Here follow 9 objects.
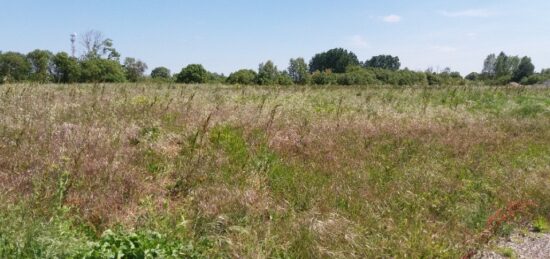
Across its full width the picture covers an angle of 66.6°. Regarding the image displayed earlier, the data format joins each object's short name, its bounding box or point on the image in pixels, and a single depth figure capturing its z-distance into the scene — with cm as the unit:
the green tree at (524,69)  9858
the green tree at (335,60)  12200
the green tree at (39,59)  6572
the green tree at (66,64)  5111
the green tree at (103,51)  7538
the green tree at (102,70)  5262
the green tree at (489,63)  12834
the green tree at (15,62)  6083
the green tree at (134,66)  7803
